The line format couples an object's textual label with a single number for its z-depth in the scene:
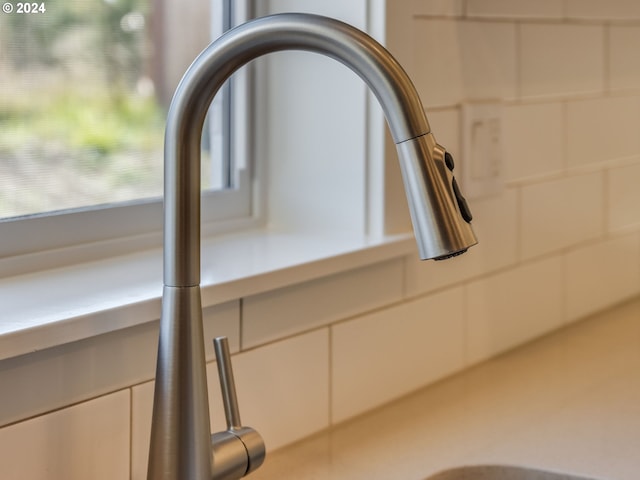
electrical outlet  1.30
